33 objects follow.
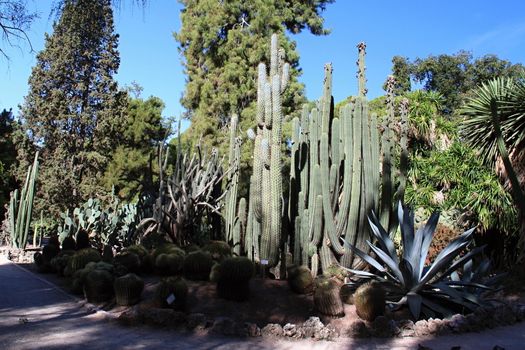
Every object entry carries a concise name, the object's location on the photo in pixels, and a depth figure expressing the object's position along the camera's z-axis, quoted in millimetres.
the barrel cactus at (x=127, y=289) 7328
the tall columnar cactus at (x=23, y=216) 15891
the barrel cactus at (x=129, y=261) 9070
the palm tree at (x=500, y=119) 10617
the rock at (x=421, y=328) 6137
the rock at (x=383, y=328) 6152
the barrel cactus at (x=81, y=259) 9828
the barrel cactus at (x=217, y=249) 9298
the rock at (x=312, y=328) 6043
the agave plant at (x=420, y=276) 7074
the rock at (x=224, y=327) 6098
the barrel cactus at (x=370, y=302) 6586
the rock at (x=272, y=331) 6074
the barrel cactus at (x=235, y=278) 7320
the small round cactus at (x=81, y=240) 13234
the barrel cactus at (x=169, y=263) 8773
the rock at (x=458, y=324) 6277
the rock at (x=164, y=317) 6355
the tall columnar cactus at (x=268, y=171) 8398
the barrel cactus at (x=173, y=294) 6793
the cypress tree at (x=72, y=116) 25453
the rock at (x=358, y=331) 6141
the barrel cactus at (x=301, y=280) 7867
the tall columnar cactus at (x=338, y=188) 8656
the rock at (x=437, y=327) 6180
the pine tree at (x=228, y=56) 22078
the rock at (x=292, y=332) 6062
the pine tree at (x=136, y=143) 27219
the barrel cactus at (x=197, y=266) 8305
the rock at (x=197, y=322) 6234
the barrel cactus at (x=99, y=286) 7758
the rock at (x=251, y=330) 6062
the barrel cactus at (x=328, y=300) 7012
